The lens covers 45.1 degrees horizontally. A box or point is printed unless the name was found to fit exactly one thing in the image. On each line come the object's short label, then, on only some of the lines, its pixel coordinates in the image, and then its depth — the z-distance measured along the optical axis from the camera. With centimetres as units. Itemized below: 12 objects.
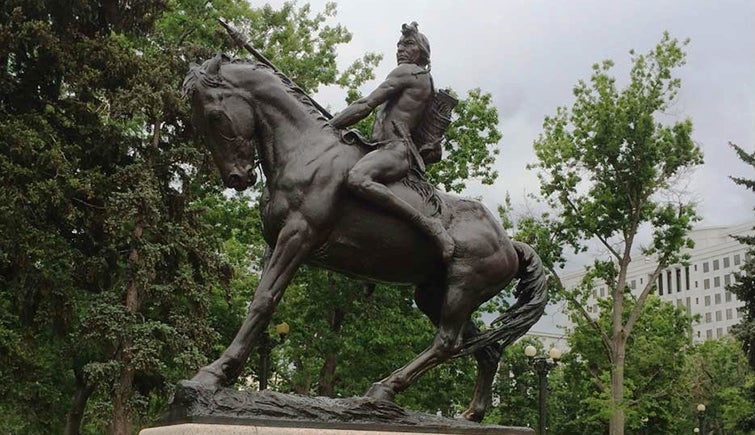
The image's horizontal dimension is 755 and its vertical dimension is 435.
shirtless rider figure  693
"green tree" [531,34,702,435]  2967
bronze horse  679
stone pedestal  595
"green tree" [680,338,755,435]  4797
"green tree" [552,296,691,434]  3497
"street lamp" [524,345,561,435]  2209
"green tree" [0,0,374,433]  1969
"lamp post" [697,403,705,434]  3906
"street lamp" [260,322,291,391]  1780
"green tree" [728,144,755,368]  2859
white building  11856
